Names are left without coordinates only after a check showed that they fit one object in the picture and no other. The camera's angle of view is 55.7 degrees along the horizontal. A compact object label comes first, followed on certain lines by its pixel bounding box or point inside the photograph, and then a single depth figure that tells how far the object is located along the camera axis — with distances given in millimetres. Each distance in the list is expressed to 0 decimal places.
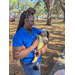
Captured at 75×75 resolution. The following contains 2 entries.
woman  1098
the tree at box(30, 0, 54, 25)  11734
